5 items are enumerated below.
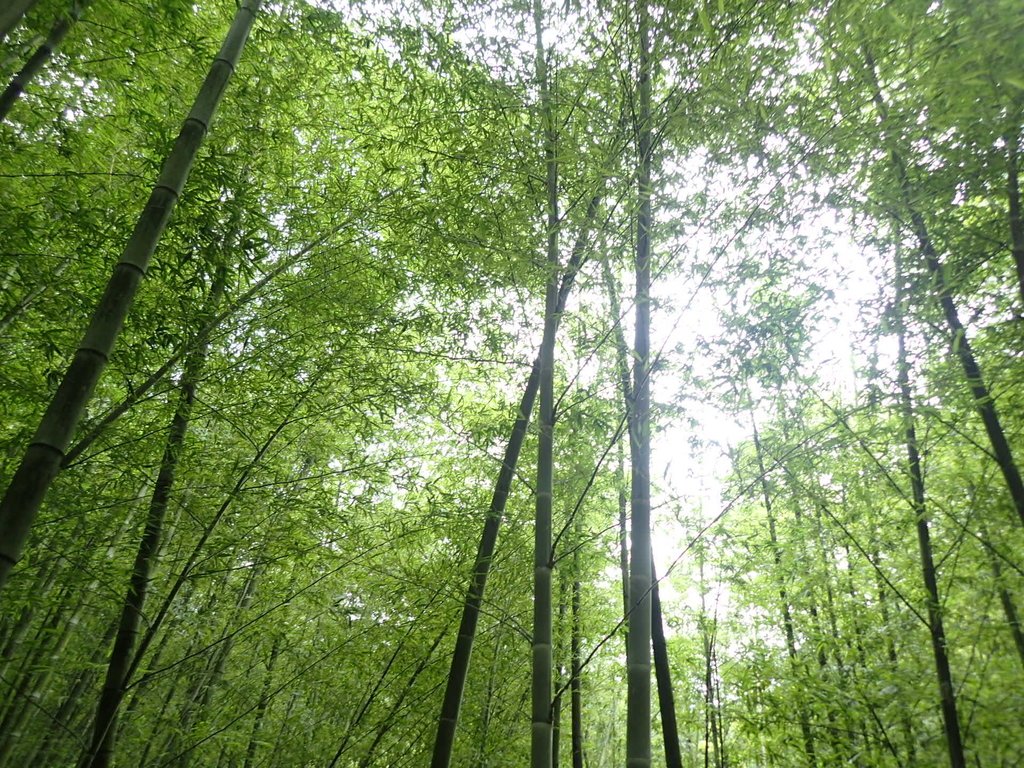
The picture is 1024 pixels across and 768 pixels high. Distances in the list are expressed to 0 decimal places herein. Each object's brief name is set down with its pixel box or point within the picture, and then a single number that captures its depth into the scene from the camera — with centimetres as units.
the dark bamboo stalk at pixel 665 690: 376
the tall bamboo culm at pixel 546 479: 246
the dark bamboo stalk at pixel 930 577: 310
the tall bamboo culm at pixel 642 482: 217
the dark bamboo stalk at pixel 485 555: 290
